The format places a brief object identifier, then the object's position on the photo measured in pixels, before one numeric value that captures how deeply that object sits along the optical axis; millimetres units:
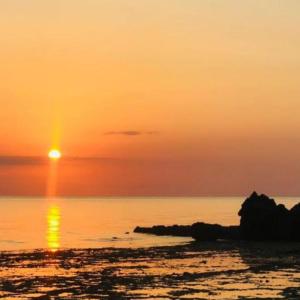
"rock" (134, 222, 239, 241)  103875
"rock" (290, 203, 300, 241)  101375
